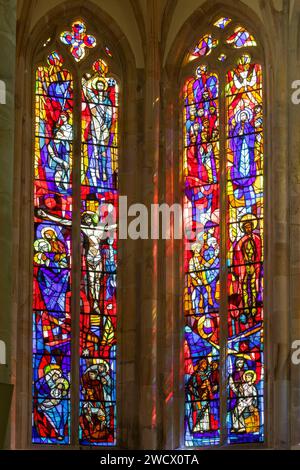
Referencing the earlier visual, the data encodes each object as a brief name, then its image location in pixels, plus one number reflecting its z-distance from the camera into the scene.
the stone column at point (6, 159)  16.73
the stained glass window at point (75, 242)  25.08
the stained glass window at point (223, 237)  24.94
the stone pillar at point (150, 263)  24.97
